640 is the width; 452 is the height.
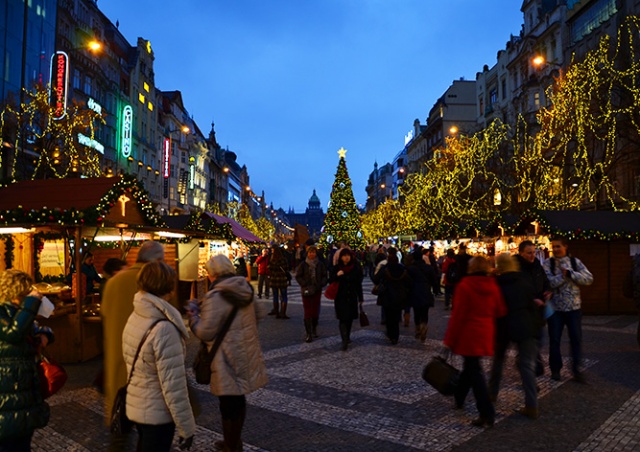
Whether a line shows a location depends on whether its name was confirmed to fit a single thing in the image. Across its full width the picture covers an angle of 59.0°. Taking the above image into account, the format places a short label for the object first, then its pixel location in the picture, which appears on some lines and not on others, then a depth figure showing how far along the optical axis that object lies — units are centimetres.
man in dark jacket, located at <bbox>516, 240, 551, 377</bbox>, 747
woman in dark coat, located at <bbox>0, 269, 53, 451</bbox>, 361
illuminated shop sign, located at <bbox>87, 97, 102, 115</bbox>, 4109
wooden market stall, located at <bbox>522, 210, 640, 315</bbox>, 1549
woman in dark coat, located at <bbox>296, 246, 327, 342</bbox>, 1126
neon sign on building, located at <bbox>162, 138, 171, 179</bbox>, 5649
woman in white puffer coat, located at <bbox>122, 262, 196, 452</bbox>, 345
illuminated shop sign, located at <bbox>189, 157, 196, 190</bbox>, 7475
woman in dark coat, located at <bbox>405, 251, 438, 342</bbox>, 1111
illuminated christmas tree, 4641
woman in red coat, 577
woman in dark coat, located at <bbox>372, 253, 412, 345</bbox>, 1068
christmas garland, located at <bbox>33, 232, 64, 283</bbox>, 1298
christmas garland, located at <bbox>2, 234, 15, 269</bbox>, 1258
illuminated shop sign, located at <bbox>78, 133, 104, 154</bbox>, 3825
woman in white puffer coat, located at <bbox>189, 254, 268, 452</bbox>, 459
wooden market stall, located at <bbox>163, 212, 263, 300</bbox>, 1612
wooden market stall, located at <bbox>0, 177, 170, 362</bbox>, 927
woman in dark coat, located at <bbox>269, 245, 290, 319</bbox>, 1499
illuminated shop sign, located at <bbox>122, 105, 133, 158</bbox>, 4753
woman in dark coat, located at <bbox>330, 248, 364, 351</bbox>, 1031
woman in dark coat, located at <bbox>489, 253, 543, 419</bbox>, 607
